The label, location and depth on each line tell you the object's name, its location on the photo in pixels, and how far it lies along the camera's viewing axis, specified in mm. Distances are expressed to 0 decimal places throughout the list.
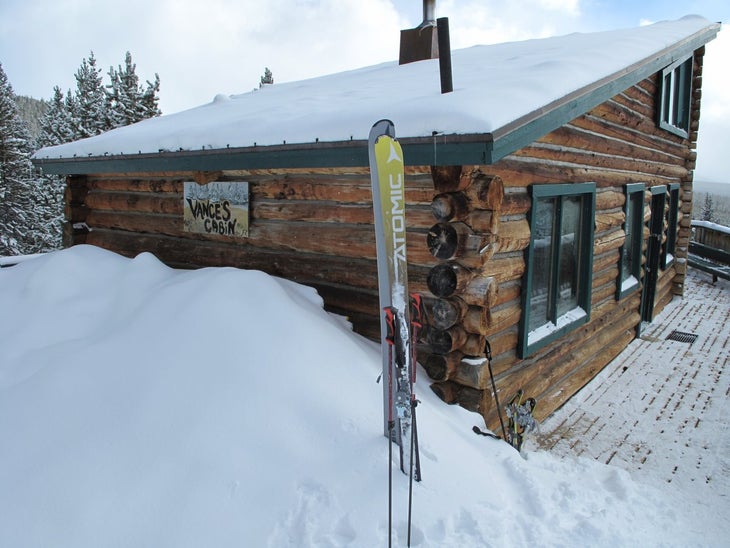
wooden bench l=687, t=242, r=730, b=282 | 13031
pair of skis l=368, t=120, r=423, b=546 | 3062
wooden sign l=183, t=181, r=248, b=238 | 5777
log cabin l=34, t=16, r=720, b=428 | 4156
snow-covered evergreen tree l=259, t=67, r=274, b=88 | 41719
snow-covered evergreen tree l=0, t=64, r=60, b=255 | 23781
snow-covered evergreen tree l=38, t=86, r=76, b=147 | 32719
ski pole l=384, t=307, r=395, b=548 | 3074
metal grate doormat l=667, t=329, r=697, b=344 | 8602
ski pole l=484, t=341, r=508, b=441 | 4398
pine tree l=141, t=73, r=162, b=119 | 34375
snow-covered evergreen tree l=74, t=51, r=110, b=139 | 32250
